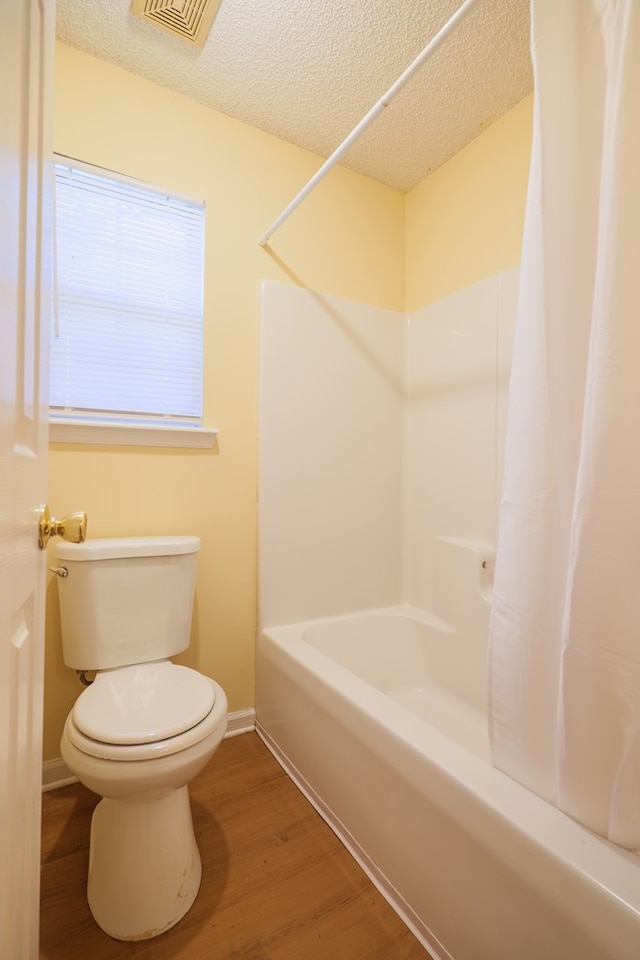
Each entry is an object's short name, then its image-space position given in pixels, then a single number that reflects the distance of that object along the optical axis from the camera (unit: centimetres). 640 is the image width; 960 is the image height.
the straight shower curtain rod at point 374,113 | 88
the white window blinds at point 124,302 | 144
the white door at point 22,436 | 45
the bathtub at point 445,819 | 67
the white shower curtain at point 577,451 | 69
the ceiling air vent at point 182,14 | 125
